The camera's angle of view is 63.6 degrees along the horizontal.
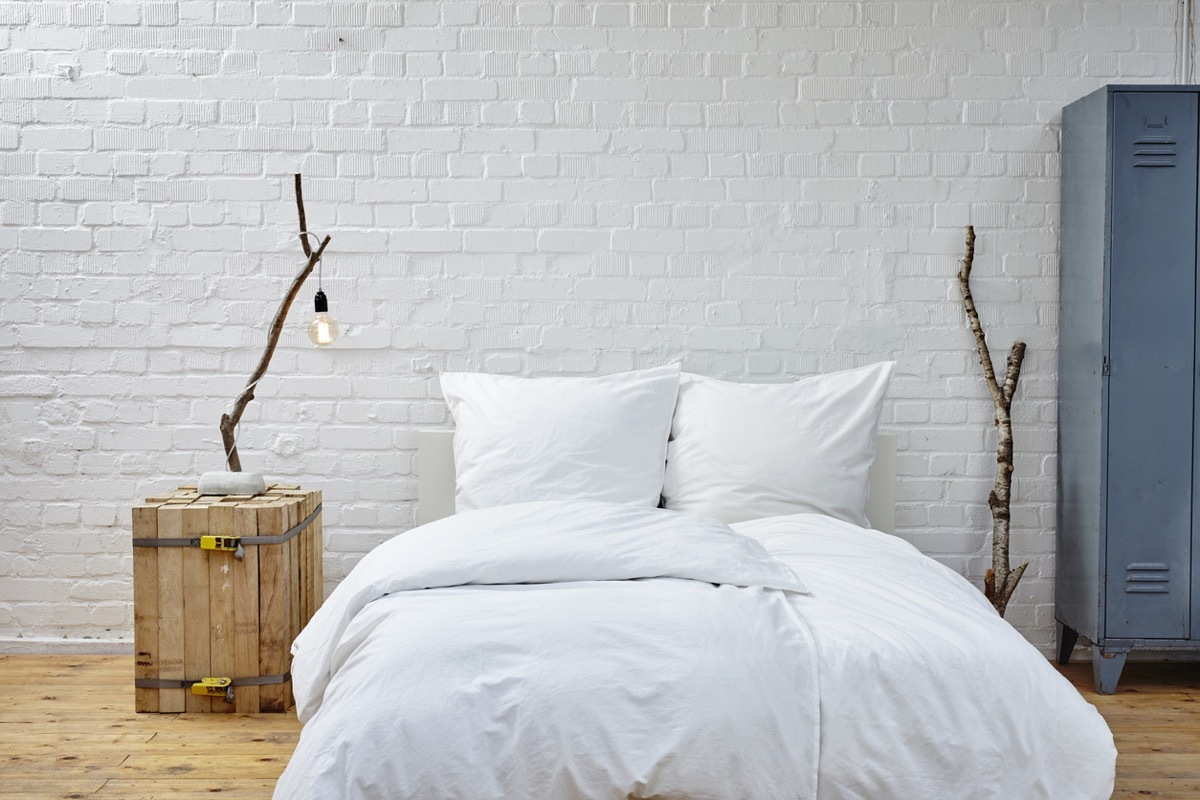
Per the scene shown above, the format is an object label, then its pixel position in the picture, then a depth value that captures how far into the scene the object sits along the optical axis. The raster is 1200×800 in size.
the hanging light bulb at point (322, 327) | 2.84
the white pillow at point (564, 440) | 2.65
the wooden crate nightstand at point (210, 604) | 2.62
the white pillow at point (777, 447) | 2.68
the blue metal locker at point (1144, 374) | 2.79
